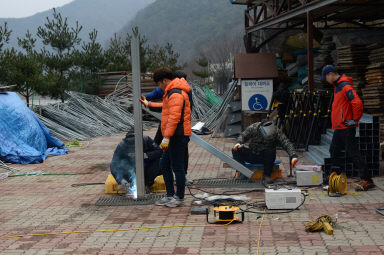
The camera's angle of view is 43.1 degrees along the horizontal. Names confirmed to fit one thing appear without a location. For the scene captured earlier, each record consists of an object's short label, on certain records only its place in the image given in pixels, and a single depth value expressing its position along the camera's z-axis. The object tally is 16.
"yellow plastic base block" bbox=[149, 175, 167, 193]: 7.82
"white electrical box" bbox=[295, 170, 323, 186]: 7.65
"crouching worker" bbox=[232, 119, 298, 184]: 8.07
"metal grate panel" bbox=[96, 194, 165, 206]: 6.99
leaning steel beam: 7.59
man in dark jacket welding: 7.69
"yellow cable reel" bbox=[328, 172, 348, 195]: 6.96
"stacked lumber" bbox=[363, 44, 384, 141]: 11.23
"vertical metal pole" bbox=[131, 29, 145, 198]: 6.93
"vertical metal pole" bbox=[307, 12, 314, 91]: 11.77
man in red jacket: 7.31
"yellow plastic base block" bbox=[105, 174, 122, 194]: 7.79
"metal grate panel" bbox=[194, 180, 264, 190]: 7.93
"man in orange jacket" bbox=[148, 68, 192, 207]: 6.34
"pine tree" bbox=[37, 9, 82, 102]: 28.00
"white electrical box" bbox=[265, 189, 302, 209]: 6.29
